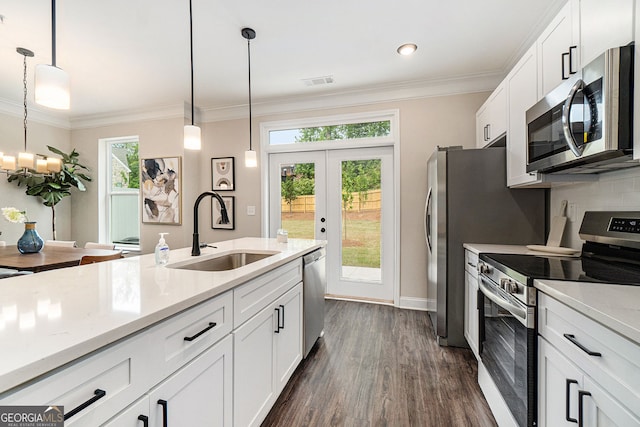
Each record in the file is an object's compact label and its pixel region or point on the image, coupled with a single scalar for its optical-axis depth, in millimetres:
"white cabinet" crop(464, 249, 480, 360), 2119
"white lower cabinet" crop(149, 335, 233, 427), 845
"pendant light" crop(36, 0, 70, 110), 1206
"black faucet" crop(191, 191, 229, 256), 1723
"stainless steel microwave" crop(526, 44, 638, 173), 1145
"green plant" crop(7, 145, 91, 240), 4039
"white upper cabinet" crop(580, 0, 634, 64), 1164
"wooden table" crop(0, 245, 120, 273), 2285
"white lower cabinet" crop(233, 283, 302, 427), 1278
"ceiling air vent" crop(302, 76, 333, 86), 3279
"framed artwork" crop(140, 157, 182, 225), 4141
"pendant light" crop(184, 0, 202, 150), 1913
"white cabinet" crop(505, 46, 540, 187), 1933
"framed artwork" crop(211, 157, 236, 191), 4188
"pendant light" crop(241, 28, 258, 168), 2402
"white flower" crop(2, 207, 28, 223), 2803
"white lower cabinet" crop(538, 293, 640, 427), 781
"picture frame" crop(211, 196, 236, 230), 4180
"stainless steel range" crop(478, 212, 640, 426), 1253
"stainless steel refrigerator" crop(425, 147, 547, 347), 2336
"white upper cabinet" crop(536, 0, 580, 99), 1493
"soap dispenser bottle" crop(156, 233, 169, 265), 1516
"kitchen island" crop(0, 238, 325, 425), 584
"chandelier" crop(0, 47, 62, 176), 2889
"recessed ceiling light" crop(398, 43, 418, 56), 2609
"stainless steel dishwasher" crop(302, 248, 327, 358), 2156
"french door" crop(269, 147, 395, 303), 3613
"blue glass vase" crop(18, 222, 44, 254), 2768
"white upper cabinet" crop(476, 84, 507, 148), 2426
